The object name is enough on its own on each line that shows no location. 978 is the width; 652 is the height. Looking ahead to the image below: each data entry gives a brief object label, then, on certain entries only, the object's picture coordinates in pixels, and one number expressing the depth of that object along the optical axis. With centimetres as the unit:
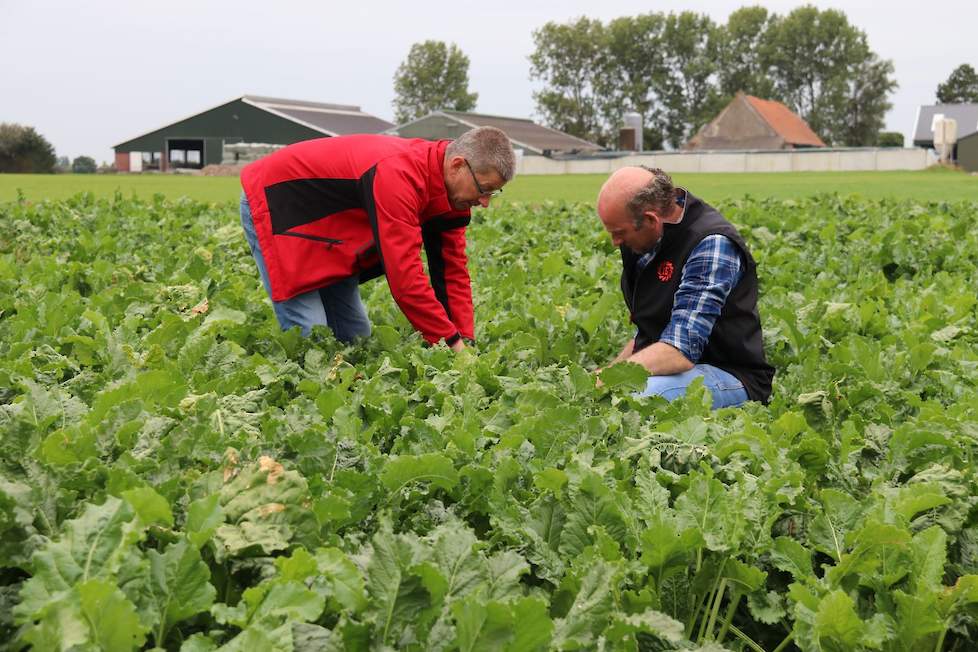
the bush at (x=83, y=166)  6912
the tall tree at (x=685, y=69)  9700
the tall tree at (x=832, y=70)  9438
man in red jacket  482
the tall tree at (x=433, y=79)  10000
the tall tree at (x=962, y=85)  11844
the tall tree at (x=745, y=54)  9600
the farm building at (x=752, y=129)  8031
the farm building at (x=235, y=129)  5866
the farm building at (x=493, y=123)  6003
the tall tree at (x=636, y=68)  9750
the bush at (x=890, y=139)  9275
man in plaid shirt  453
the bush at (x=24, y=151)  5338
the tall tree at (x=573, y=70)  9712
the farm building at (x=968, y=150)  5900
